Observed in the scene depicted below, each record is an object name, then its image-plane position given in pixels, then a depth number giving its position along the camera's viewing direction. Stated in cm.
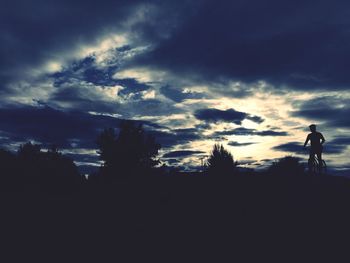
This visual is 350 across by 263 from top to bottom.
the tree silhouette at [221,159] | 5106
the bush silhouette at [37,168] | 3893
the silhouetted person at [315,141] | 1689
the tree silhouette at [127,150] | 4733
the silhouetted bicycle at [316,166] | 1739
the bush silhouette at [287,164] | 5647
